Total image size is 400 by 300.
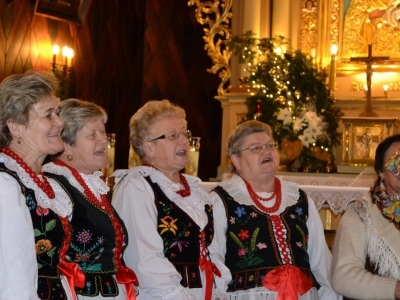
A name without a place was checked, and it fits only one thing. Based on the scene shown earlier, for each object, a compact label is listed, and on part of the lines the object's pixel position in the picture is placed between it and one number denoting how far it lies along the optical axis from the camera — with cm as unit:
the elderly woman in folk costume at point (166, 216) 323
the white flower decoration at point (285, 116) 674
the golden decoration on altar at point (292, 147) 670
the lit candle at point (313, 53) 852
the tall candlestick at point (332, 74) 738
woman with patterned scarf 336
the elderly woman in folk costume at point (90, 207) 292
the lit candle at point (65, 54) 898
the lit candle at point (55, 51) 881
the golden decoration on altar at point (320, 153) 700
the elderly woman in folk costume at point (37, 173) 255
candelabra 869
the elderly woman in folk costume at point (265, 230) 359
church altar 517
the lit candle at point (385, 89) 817
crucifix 739
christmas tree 678
